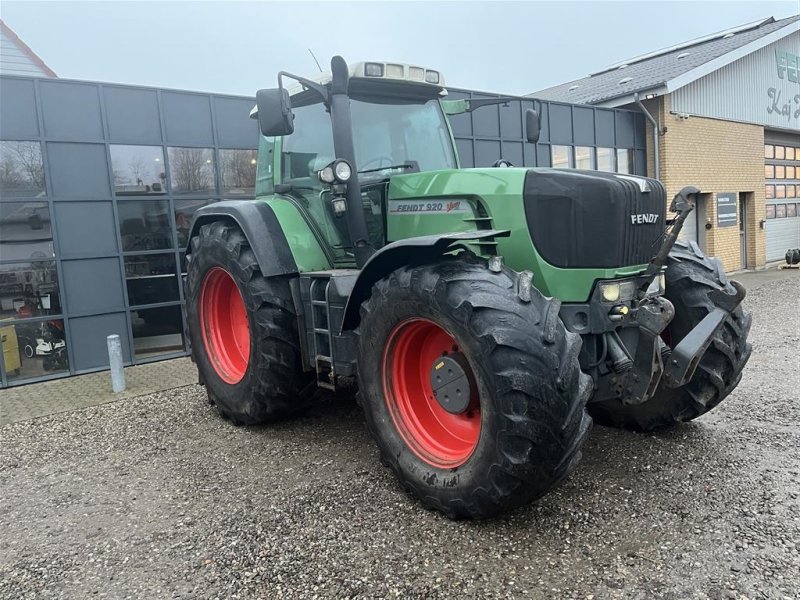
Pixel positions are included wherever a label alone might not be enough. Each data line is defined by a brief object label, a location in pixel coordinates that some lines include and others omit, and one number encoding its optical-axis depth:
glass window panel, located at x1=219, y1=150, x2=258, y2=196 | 8.36
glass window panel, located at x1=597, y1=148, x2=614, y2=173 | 13.42
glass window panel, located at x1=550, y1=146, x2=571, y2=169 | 12.55
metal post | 6.59
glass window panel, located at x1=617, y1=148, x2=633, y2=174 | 13.79
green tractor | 2.94
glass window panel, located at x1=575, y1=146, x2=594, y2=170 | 12.96
